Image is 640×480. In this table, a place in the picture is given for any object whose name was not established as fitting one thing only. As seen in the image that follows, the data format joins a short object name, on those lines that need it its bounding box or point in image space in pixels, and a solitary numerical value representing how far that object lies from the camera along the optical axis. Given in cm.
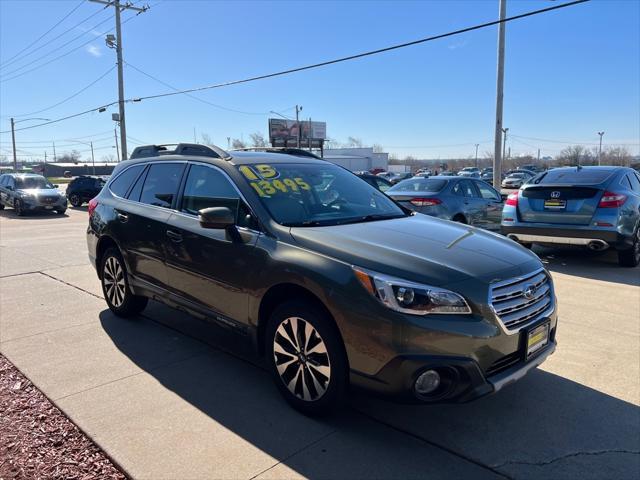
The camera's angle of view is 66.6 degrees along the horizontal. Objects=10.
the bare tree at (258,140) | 9859
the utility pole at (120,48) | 2900
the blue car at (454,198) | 930
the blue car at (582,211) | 761
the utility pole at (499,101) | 1619
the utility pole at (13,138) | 6469
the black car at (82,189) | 2480
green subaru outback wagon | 271
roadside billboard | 6088
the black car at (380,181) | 1568
